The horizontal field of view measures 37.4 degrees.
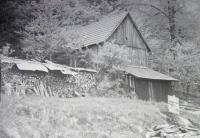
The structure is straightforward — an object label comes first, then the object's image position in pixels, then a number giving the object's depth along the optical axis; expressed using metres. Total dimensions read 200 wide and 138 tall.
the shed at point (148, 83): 15.68
